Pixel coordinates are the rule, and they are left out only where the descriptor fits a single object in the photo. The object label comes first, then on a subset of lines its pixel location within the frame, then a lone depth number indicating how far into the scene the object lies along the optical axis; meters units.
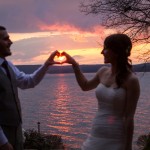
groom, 1.95
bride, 1.87
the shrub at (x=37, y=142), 7.48
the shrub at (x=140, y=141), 10.99
